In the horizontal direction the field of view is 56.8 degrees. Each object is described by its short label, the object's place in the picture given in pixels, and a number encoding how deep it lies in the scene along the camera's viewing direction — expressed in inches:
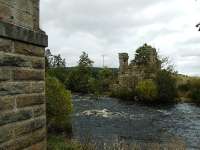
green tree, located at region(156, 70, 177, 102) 937.2
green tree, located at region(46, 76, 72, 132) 362.1
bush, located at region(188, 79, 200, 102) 929.5
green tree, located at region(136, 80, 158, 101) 950.0
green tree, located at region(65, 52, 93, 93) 1390.3
